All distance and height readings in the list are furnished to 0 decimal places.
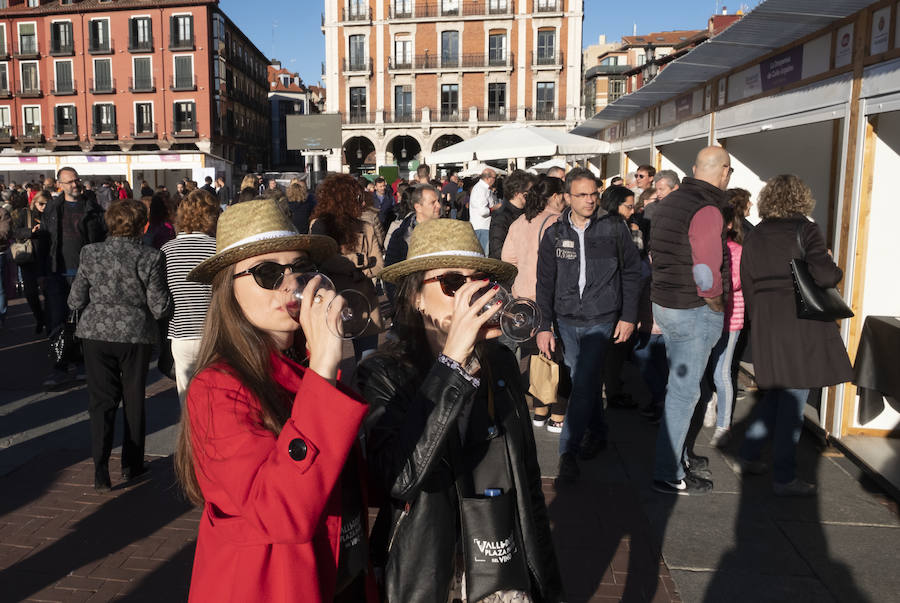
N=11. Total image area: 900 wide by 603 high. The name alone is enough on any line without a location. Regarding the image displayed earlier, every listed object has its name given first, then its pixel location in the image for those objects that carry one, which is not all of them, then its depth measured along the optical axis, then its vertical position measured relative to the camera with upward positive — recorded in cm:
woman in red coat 137 -44
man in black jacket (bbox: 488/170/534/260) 740 +1
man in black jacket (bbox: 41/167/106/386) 755 -26
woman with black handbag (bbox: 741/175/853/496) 422 -66
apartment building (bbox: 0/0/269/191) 4922 +875
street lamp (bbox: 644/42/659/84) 2238 +485
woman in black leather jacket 156 -52
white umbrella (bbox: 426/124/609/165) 1209 +108
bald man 420 -45
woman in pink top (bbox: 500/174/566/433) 585 -24
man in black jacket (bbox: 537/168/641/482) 463 -52
